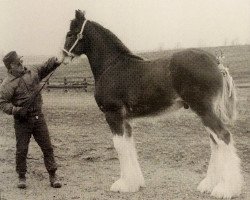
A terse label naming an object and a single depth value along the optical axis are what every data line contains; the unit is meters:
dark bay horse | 5.57
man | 6.36
